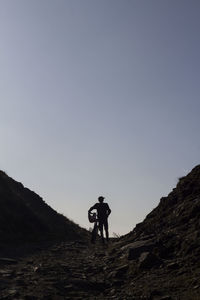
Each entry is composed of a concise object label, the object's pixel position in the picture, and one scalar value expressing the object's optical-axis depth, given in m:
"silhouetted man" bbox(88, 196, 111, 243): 17.61
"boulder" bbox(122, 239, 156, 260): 11.30
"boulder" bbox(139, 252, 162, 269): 9.99
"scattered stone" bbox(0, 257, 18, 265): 12.48
